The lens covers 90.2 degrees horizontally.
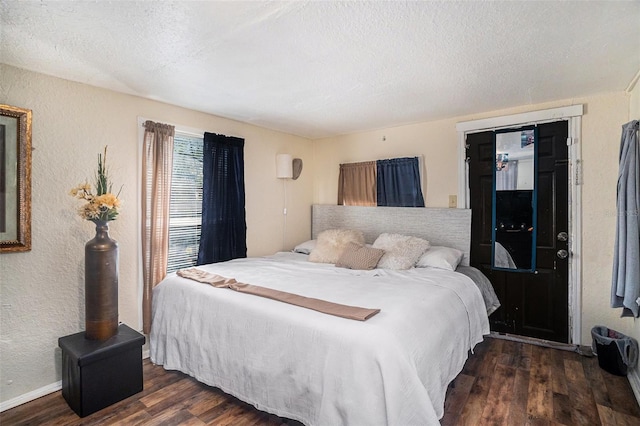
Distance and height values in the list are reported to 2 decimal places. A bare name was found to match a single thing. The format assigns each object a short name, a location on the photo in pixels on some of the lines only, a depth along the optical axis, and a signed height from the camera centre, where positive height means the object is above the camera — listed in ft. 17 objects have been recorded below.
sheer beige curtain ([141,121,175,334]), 9.48 -0.07
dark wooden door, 10.01 -1.85
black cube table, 6.85 -3.65
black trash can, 8.16 -3.69
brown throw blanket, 6.08 -1.96
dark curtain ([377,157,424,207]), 12.55 +1.11
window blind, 10.43 +0.22
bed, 5.26 -2.61
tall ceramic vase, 7.44 -1.89
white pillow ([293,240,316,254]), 13.21 -1.59
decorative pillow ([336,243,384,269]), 10.20 -1.56
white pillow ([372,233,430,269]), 10.03 -1.34
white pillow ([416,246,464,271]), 9.93 -1.56
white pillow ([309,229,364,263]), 11.29 -1.23
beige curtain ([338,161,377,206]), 13.76 +1.14
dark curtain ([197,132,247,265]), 11.06 +0.29
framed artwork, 7.16 +0.66
